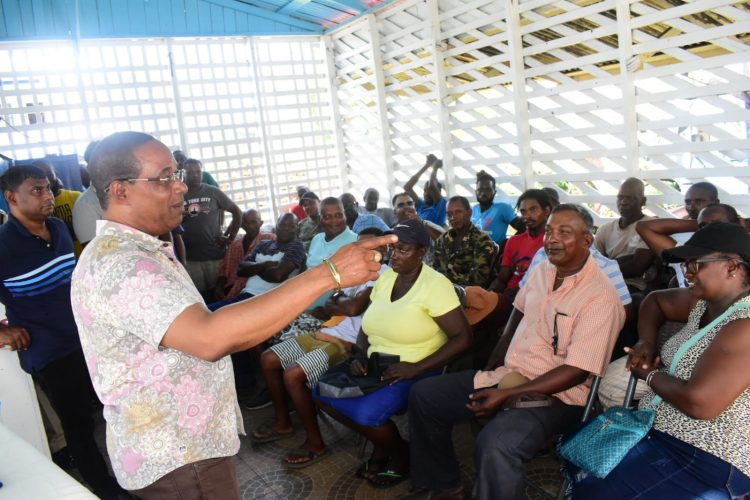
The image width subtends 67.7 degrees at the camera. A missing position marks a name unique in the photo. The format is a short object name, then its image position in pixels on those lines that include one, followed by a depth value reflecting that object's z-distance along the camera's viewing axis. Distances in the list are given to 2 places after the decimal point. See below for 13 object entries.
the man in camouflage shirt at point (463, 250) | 4.31
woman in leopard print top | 1.85
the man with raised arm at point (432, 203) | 6.41
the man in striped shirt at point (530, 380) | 2.36
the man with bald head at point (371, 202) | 6.92
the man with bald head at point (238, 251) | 5.34
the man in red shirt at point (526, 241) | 4.04
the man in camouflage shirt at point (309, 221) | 5.91
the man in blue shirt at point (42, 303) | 2.89
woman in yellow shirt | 2.94
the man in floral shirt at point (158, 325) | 1.33
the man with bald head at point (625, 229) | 4.09
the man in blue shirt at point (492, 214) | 5.48
